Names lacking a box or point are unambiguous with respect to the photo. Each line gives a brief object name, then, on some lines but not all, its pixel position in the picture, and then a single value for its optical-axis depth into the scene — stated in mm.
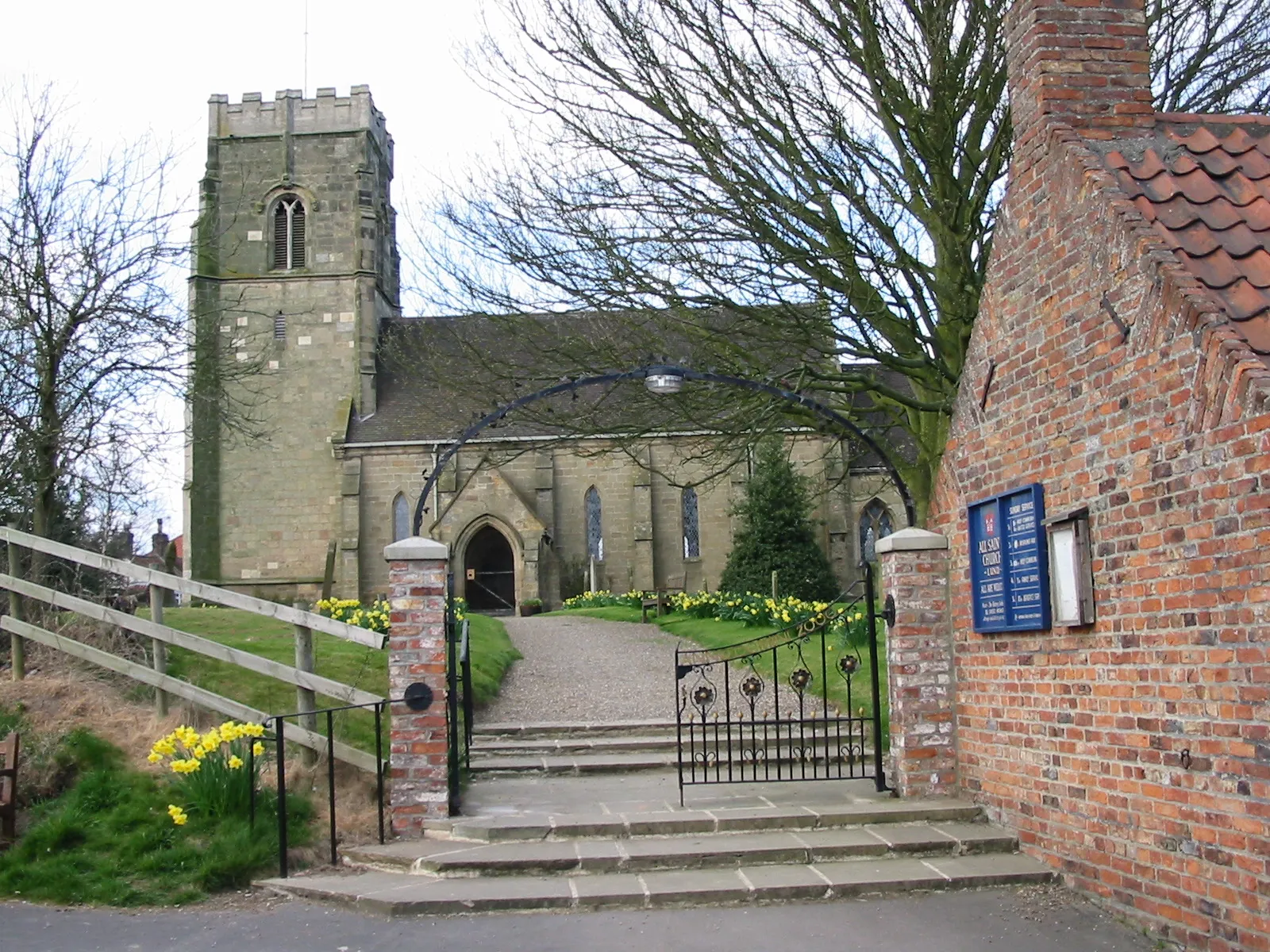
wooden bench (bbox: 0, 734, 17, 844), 8023
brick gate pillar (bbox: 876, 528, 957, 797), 8844
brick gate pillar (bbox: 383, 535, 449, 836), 8562
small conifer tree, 32344
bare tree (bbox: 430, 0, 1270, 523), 13141
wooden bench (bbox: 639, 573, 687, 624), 27147
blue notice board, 7359
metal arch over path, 9188
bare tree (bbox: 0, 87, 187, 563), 11781
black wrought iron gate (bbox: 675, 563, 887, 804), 9344
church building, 37344
